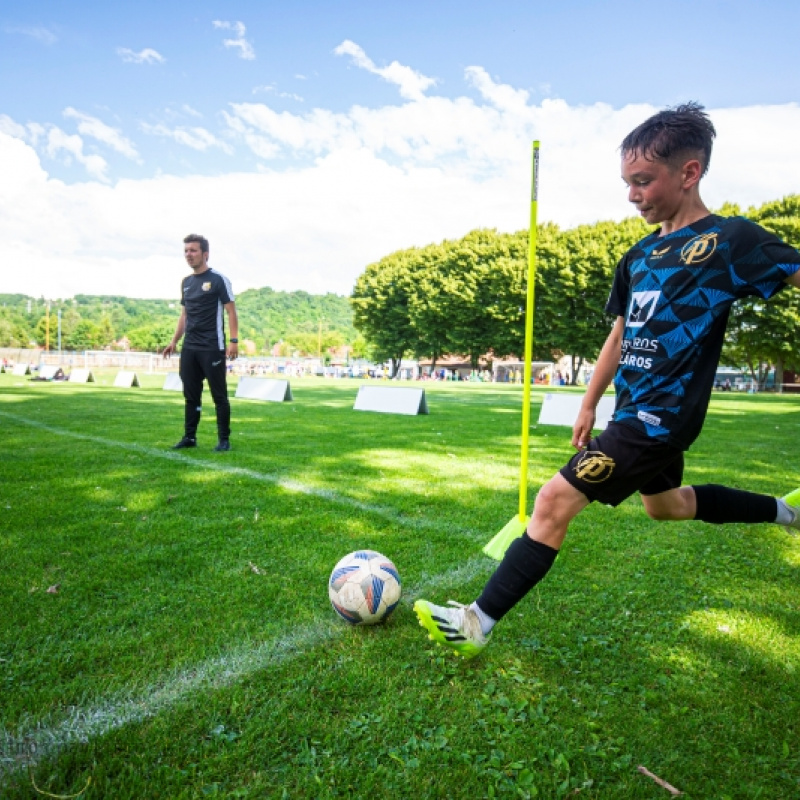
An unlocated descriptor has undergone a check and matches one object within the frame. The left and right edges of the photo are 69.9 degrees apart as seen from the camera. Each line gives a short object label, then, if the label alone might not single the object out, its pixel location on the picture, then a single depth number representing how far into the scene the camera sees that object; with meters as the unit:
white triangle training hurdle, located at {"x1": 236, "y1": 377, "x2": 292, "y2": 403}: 17.64
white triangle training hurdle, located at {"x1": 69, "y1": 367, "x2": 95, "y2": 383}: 26.92
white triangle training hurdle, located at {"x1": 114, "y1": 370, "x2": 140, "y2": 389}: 23.80
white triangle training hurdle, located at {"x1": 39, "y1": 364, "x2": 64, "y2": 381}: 27.80
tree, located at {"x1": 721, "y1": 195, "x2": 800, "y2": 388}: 36.81
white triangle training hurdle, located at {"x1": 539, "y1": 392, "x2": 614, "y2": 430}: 11.98
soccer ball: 2.73
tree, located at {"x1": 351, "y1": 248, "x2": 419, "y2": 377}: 56.75
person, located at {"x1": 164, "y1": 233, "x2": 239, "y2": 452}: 7.56
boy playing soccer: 2.30
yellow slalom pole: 3.57
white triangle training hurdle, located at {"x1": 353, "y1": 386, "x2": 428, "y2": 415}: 14.05
